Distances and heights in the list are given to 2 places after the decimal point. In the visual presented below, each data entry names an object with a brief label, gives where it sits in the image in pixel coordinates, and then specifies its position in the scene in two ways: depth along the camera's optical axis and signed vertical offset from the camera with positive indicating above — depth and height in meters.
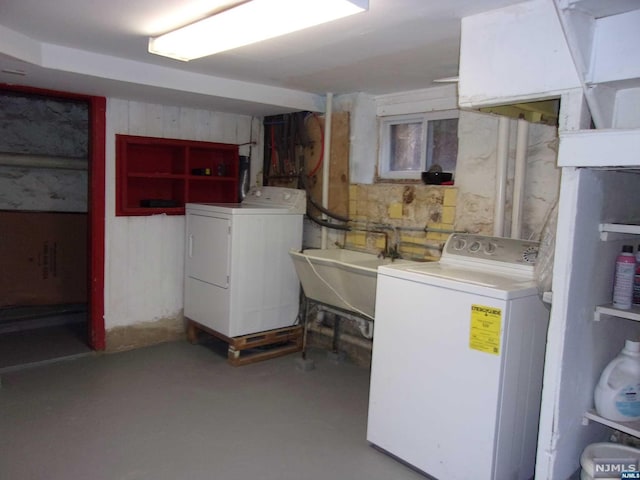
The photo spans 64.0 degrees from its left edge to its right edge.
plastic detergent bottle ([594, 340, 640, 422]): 2.07 -0.75
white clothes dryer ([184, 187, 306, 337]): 3.99 -0.62
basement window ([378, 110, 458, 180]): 3.75 +0.39
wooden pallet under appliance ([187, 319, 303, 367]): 4.04 -1.28
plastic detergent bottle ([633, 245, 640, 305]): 2.13 -0.34
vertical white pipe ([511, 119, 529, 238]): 3.04 +0.14
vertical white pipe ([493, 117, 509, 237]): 3.12 +0.14
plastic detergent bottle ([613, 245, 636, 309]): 2.09 -0.31
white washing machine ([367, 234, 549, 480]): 2.31 -0.81
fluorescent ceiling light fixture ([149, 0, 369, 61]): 2.01 +0.72
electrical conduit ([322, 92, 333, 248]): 4.25 +0.31
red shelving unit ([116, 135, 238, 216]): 4.20 +0.08
